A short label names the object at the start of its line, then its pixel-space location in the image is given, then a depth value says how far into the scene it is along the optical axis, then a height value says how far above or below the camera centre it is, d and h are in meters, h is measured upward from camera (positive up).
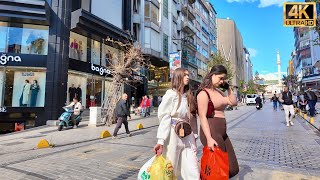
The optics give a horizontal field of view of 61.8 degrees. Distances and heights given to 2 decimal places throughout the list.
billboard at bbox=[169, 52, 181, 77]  24.71 +4.28
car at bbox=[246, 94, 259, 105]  49.75 +1.11
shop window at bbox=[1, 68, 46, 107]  16.69 +1.20
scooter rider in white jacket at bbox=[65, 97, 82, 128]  13.62 -0.21
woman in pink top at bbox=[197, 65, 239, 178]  3.00 -0.07
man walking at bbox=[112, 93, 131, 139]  10.13 -0.28
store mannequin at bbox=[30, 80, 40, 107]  16.77 +0.76
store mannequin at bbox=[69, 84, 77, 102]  18.52 +0.97
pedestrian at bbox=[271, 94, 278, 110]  29.48 +0.42
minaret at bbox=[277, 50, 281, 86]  154.00 +22.59
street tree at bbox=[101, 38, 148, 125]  15.00 +1.01
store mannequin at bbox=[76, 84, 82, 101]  19.34 +0.97
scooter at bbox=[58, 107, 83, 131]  13.11 -0.64
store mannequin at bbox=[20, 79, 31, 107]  16.78 +0.57
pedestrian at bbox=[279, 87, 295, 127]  12.17 +0.19
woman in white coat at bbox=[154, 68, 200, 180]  3.19 -0.28
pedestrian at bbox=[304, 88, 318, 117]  16.25 +0.34
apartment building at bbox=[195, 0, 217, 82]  50.66 +15.20
